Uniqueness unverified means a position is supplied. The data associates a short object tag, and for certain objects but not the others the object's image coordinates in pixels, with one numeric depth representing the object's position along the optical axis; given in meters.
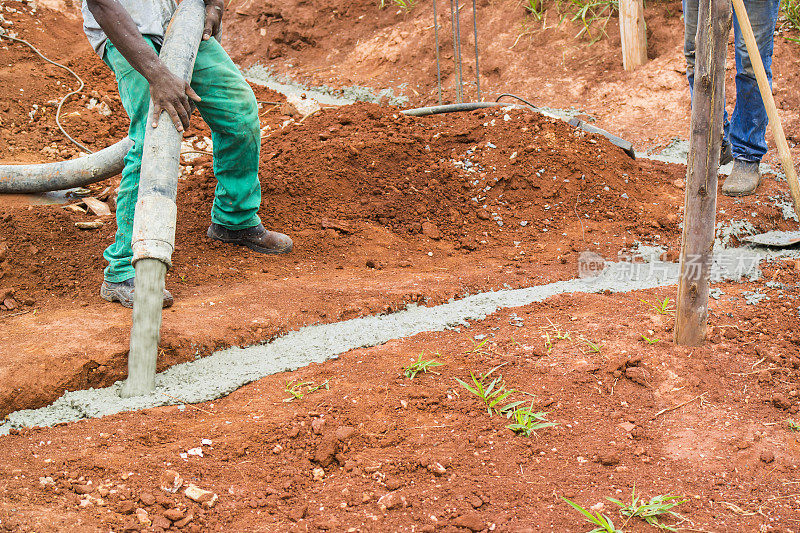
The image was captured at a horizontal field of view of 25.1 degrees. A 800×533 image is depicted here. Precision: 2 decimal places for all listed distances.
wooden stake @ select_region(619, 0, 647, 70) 8.48
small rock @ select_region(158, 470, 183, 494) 5.51
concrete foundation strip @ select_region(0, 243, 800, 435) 5.88
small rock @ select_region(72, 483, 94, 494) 5.48
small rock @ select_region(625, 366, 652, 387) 5.81
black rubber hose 7.94
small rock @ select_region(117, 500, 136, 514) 5.44
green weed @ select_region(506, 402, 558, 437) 5.66
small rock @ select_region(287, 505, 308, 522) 5.45
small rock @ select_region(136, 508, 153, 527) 5.42
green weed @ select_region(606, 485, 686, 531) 5.39
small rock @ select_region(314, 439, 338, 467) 5.62
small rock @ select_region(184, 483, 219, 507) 5.48
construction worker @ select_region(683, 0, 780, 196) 6.98
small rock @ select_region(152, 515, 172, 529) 5.41
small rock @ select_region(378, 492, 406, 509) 5.47
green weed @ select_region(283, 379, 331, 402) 5.88
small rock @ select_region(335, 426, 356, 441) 5.67
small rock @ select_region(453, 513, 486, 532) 5.40
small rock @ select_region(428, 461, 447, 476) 5.55
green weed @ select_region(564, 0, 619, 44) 8.99
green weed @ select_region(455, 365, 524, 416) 5.74
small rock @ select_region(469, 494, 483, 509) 5.46
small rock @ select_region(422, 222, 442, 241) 7.05
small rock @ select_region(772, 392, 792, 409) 5.68
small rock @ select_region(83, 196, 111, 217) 7.03
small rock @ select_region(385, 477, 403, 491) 5.52
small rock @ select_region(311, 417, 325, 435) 5.68
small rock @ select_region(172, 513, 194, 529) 5.42
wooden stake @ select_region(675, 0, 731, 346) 5.70
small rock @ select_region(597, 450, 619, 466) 5.56
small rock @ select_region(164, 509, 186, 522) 5.43
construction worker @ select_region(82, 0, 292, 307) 6.13
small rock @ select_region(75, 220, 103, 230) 6.85
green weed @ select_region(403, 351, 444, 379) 5.93
